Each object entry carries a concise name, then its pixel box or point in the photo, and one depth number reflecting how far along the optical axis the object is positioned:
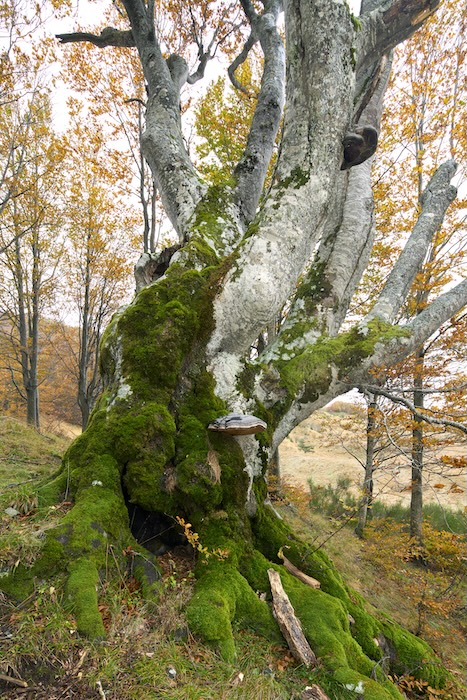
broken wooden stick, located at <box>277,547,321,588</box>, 2.95
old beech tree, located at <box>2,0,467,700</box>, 2.42
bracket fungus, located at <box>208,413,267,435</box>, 2.75
